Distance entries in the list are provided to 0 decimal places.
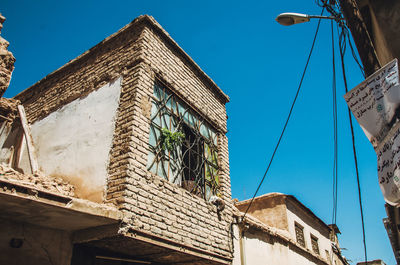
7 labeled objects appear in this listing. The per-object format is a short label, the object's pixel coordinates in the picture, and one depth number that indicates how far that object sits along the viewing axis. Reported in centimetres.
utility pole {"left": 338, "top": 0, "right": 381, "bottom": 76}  427
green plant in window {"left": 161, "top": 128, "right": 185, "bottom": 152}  638
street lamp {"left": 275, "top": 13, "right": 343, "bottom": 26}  522
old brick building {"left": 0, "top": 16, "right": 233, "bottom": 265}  458
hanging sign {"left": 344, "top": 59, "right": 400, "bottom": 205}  278
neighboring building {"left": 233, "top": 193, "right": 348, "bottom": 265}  835
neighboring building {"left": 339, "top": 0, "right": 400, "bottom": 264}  361
